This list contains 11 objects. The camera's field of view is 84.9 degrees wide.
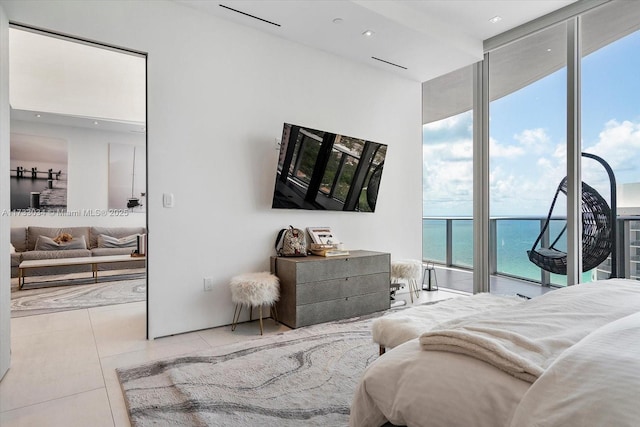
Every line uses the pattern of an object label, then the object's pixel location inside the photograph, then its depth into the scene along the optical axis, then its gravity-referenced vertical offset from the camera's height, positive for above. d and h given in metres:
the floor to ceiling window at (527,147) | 3.67 +0.80
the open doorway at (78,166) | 4.73 +0.93
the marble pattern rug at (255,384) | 1.75 -0.99
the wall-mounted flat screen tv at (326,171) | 3.44 +0.50
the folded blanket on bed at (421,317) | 1.90 -0.59
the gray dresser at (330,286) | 3.15 -0.67
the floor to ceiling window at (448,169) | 4.83 +0.72
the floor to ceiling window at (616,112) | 3.11 +0.98
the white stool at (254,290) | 2.98 -0.63
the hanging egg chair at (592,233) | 3.28 -0.15
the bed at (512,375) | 0.72 -0.38
